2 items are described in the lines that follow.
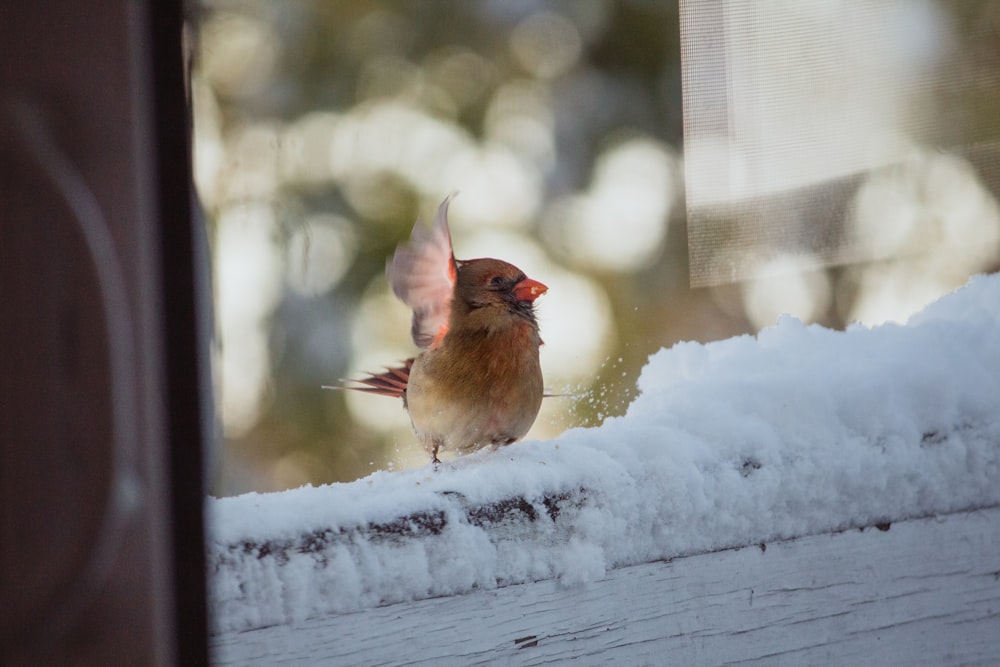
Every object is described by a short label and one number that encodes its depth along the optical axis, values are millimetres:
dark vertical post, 2713
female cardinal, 3604
